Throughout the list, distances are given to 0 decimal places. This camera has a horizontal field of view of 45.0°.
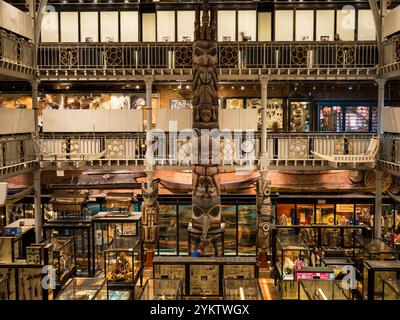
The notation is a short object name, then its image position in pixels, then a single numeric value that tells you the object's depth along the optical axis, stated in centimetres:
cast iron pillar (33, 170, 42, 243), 2025
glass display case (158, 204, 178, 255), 2220
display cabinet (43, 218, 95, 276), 1881
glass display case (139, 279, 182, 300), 1270
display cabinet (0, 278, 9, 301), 1301
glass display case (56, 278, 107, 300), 1242
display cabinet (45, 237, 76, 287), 1614
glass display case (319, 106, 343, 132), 2500
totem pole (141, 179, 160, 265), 1898
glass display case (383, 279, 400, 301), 1143
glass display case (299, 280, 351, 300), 1230
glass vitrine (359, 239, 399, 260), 1573
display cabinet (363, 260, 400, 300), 1253
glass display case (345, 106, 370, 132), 2517
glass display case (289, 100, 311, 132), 2480
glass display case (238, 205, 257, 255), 2208
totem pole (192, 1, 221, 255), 1587
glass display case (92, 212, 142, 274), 1899
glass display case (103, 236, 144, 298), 1470
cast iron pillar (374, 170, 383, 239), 2003
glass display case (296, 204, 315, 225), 2269
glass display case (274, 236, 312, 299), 1659
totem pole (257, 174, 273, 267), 1900
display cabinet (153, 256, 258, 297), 1447
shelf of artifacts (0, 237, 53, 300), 1367
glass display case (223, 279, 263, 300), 1261
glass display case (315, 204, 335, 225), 2267
